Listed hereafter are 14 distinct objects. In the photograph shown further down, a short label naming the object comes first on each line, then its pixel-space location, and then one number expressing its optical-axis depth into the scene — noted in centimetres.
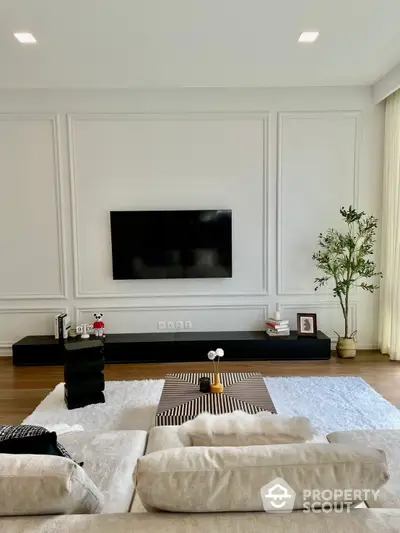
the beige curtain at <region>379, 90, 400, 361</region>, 489
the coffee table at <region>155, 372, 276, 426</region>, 282
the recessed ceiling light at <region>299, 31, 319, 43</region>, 368
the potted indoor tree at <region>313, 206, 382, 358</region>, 500
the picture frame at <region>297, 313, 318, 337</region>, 510
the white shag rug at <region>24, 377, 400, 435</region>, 338
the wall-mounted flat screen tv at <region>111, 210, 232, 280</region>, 515
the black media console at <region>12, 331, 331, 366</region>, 487
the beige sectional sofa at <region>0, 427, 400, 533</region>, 111
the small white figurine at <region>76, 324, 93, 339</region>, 513
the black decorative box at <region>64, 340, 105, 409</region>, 359
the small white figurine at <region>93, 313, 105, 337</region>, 510
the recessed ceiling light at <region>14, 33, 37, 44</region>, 365
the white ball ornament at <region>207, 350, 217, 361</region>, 325
